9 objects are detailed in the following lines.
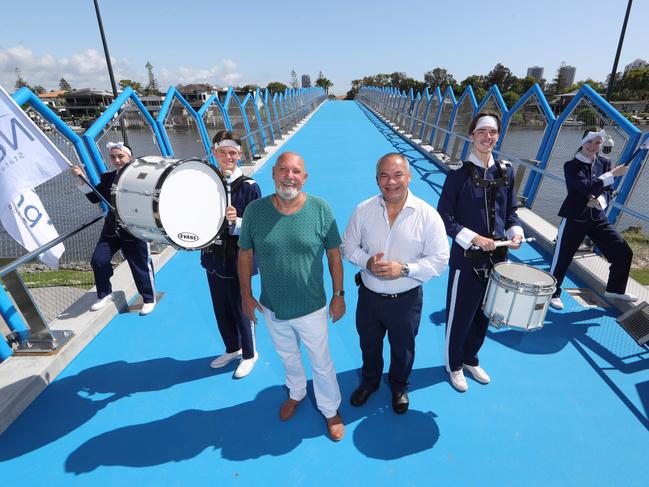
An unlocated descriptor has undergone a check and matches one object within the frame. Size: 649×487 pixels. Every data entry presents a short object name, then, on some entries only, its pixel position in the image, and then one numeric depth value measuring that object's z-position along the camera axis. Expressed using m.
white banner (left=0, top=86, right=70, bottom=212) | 2.69
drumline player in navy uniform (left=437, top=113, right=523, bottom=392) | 2.42
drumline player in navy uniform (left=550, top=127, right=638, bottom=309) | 3.47
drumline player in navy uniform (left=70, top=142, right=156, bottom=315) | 3.58
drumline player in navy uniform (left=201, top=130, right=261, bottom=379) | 2.71
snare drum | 2.20
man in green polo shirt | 2.09
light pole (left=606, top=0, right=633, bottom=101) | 14.45
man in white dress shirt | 2.12
